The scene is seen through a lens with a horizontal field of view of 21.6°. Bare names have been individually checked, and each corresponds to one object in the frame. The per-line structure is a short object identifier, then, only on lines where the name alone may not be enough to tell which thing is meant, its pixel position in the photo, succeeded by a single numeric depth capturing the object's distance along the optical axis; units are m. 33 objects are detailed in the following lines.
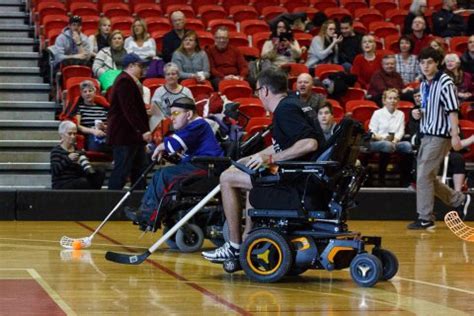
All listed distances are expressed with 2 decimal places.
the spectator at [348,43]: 15.27
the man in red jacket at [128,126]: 11.55
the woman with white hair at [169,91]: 12.44
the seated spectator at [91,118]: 12.60
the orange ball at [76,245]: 9.09
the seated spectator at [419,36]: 15.56
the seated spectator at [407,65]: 14.83
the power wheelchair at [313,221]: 7.19
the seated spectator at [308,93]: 12.47
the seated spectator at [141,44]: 13.98
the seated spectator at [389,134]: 13.15
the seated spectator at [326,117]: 12.32
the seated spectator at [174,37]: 14.33
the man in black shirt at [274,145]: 7.28
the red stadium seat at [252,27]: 15.88
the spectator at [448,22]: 16.43
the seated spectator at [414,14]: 16.22
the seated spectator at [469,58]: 14.80
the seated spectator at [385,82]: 14.26
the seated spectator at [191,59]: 13.76
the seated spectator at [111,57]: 13.66
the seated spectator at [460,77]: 13.84
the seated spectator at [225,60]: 14.14
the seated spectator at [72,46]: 13.84
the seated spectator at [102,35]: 14.25
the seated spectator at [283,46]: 14.45
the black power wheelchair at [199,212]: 8.91
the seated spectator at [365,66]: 14.84
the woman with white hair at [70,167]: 12.01
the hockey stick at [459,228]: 10.31
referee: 10.84
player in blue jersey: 9.02
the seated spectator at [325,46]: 14.87
